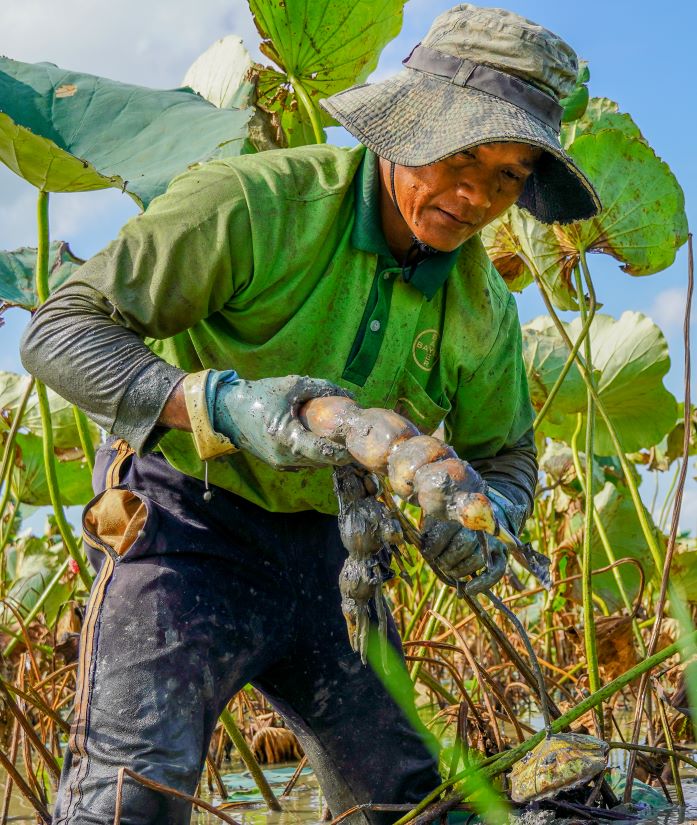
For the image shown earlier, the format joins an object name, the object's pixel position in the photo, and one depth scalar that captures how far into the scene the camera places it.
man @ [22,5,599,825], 1.55
